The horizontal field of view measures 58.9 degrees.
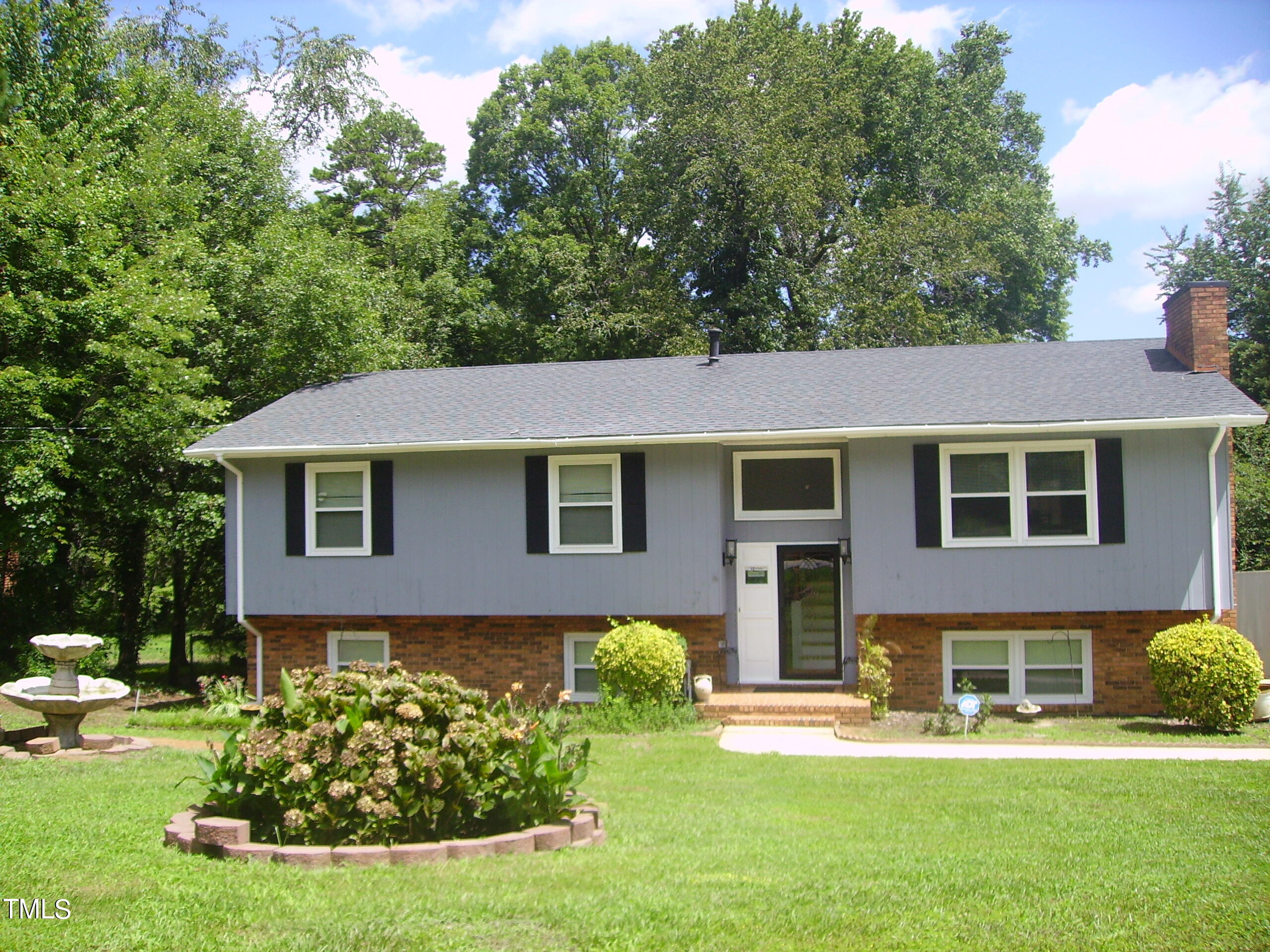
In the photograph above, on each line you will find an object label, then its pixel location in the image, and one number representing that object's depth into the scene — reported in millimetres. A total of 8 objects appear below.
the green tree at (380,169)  35344
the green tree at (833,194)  27031
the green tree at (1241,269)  26953
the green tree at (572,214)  29250
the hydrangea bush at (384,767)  6469
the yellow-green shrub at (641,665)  13922
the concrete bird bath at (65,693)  10867
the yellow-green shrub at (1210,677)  12750
